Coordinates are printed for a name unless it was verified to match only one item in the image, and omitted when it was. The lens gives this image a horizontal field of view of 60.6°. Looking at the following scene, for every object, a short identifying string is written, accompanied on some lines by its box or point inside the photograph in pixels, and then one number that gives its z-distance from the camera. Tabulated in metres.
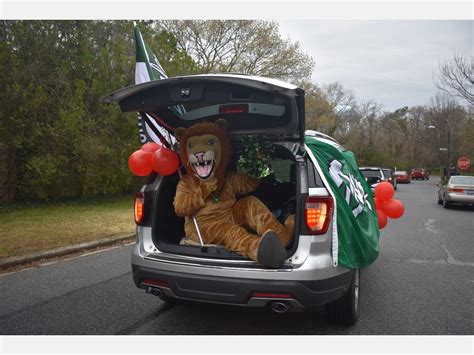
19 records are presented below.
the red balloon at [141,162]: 3.84
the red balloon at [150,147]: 3.92
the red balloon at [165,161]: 3.74
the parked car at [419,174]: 50.56
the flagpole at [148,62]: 5.86
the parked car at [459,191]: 14.19
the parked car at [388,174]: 20.63
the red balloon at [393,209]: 5.48
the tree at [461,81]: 23.55
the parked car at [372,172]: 18.86
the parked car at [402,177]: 38.56
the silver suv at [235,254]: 2.84
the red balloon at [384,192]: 5.46
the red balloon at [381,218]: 5.39
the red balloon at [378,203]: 5.57
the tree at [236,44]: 25.05
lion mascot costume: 3.54
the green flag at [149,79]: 4.04
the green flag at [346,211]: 3.07
